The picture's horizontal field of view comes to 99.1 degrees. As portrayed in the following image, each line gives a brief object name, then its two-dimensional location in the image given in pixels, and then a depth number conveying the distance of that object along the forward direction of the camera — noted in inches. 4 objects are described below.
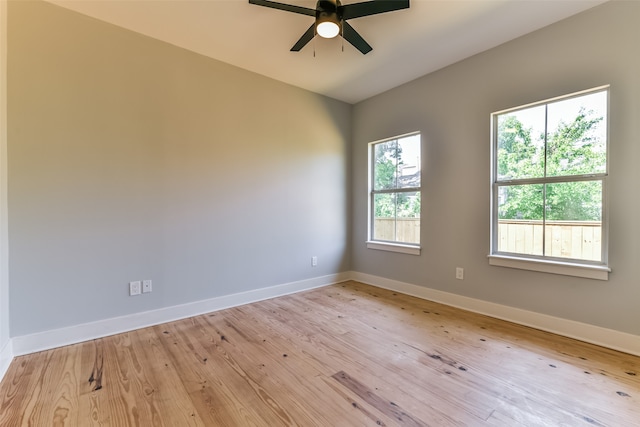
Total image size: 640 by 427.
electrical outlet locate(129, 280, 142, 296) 100.1
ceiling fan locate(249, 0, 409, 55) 73.9
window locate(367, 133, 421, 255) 140.6
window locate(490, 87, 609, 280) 89.3
